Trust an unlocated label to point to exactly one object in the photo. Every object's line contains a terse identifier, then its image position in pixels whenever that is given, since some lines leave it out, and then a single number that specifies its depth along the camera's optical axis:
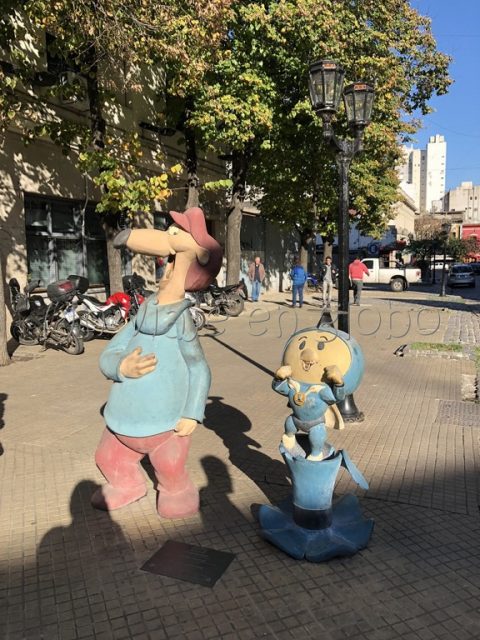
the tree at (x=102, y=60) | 7.90
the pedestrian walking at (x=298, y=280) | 18.39
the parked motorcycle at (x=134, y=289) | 12.03
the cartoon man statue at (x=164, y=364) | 3.45
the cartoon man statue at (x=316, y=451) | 3.26
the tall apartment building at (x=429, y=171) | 145.00
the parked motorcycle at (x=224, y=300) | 15.87
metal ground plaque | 3.08
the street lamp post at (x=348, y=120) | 6.00
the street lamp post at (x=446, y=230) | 26.83
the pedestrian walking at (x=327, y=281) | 18.00
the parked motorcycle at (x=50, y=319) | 9.95
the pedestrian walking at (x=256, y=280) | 20.70
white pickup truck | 27.39
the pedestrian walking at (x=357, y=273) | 18.33
